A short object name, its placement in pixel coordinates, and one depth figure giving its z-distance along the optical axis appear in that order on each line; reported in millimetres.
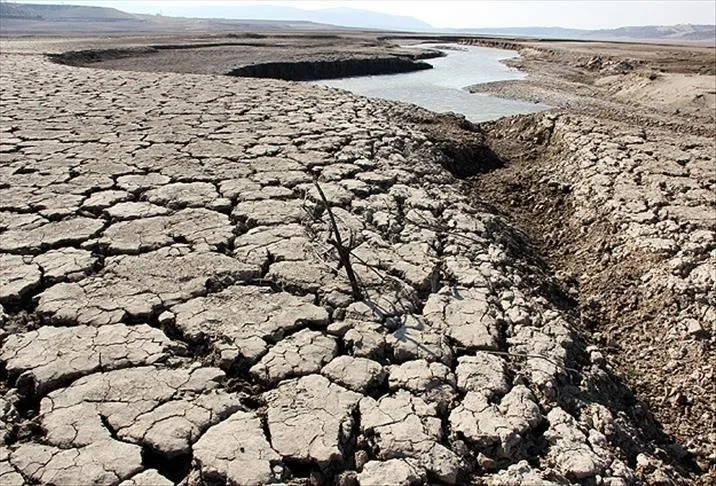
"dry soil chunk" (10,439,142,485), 1657
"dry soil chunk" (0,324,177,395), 2078
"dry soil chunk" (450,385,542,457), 1938
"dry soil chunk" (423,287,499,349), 2518
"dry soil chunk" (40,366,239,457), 1812
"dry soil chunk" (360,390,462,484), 1817
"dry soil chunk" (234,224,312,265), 3012
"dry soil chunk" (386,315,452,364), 2342
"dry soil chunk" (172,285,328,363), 2328
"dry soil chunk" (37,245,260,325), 2455
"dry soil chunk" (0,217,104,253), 2965
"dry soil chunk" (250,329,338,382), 2158
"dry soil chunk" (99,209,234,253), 3043
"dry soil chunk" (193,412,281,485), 1696
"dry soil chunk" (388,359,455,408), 2126
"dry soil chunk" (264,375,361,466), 1809
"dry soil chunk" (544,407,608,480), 1877
